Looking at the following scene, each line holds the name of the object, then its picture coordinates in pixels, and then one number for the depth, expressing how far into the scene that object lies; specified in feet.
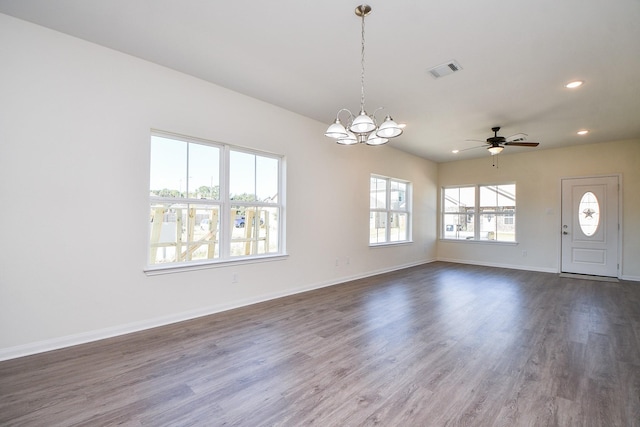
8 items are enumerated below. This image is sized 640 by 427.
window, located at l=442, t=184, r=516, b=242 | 24.32
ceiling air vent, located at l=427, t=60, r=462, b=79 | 10.39
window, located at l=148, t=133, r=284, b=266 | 11.32
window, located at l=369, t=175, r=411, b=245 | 21.17
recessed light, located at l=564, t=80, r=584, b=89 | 11.58
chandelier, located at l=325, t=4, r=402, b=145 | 7.96
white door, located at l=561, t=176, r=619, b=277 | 20.12
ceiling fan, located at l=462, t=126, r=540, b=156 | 16.15
